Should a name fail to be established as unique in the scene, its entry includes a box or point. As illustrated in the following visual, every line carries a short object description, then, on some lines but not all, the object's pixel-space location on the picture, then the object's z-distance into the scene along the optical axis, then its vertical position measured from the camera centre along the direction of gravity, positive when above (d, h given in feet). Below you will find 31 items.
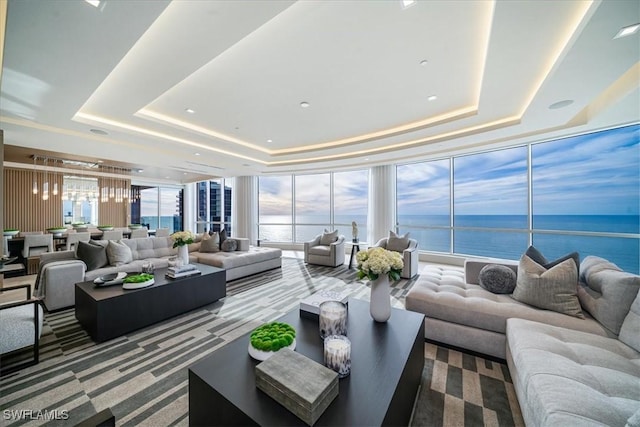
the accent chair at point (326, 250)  18.33 -2.89
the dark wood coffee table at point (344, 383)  3.23 -2.83
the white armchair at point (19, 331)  6.20 -3.27
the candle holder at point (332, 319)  4.96 -2.28
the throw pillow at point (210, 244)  16.86 -2.19
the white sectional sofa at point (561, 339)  3.54 -2.86
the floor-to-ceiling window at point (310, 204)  25.88 +1.19
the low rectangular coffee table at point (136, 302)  7.80 -3.41
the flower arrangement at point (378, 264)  5.73 -1.25
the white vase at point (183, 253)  11.64 -1.98
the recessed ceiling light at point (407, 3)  5.43 +5.06
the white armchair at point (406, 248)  14.76 -2.36
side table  18.59 -2.84
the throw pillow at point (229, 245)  17.16 -2.33
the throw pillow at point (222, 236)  17.65 -1.68
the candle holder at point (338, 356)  3.98 -2.47
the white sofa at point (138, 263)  10.12 -2.83
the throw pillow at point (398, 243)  16.43 -2.04
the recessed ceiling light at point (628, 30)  5.35 +4.41
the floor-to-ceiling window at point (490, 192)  16.33 +1.96
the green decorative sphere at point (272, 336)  4.36 -2.47
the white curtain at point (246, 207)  28.04 +0.89
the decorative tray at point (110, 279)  8.95 -2.62
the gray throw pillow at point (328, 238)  19.60 -2.01
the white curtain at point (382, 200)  21.49 +1.34
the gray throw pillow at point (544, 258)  7.06 -1.42
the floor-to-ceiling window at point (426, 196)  20.13 +1.78
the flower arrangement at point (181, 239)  11.39 -1.23
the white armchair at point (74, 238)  17.97 -1.89
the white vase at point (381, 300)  6.01 -2.24
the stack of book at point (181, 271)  10.07 -2.57
